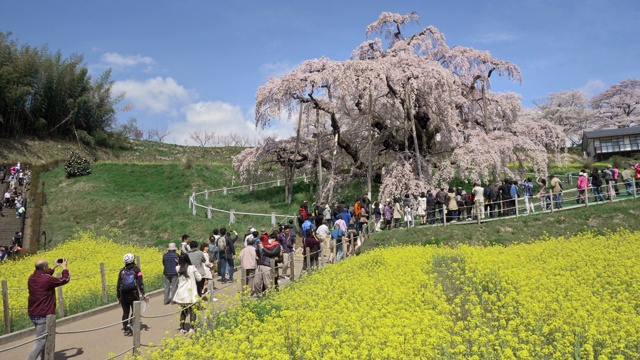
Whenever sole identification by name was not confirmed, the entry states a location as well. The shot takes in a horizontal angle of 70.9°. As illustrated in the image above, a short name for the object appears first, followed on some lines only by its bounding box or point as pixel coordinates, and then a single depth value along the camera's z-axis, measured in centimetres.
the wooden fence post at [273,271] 1054
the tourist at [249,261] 1042
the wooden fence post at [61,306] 1032
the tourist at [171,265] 980
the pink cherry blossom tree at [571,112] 6275
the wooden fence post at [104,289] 1162
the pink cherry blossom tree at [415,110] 2333
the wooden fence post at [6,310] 920
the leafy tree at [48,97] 4219
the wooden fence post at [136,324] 651
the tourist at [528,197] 1787
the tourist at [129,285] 820
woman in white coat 847
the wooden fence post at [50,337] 620
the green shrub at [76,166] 3475
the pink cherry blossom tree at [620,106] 6083
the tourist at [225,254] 1323
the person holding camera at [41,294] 675
